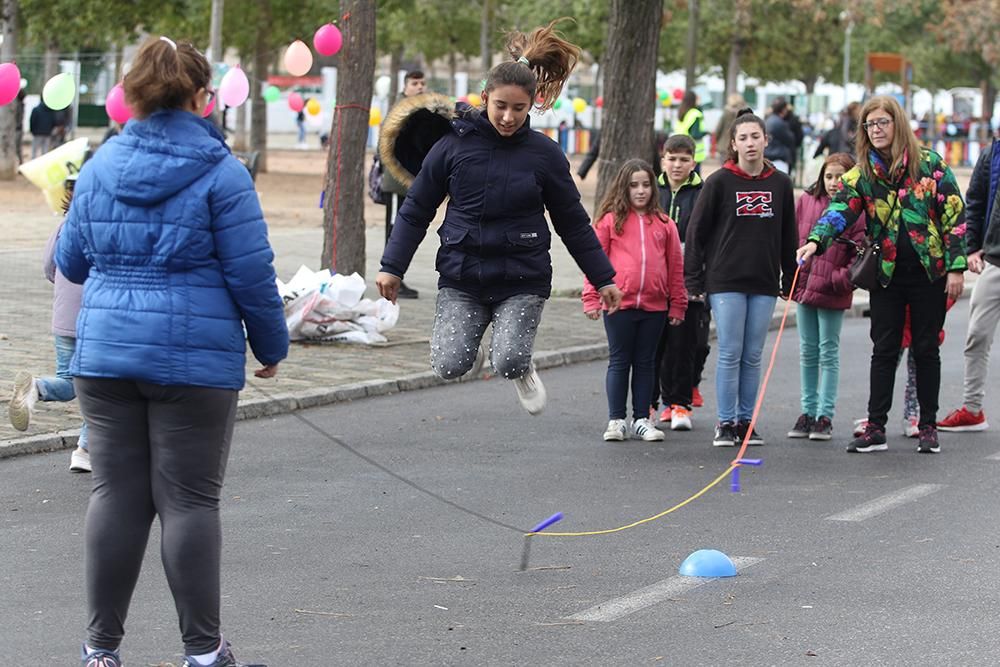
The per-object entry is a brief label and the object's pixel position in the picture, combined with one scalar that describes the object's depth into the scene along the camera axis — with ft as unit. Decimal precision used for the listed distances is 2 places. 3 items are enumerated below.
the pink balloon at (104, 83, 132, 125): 46.94
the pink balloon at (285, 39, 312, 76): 72.13
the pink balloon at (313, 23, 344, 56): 56.34
